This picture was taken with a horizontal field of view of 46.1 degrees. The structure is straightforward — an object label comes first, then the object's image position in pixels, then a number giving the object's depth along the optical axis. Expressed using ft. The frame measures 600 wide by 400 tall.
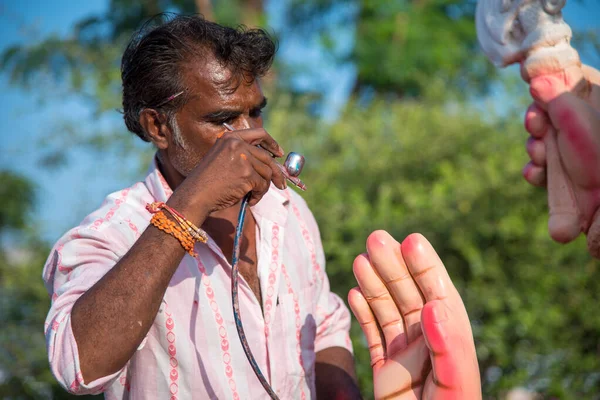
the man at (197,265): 5.91
